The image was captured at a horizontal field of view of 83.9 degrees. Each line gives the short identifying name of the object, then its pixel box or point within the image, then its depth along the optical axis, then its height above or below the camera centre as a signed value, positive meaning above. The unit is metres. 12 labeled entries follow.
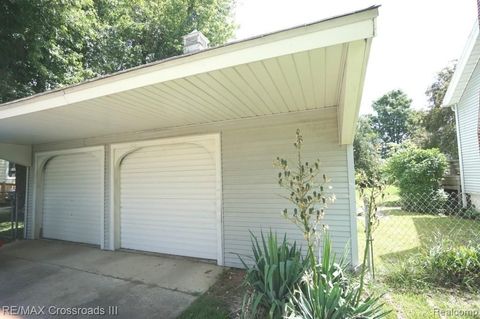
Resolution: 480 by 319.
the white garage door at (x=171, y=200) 4.95 -0.44
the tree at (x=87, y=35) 6.69 +4.41
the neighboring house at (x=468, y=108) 7.18 +1.87
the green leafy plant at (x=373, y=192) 2.04 -0.15
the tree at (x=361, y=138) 17.13 +2.43
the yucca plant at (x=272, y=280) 2.45 -1.03
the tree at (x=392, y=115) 33.25 +7.31
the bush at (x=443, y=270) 3.29 -1.27
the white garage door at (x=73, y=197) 6.19 -0.43
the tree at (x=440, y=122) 12.46 +2.47
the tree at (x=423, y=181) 8.32 -0.30
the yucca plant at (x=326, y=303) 2.12 -1.07
